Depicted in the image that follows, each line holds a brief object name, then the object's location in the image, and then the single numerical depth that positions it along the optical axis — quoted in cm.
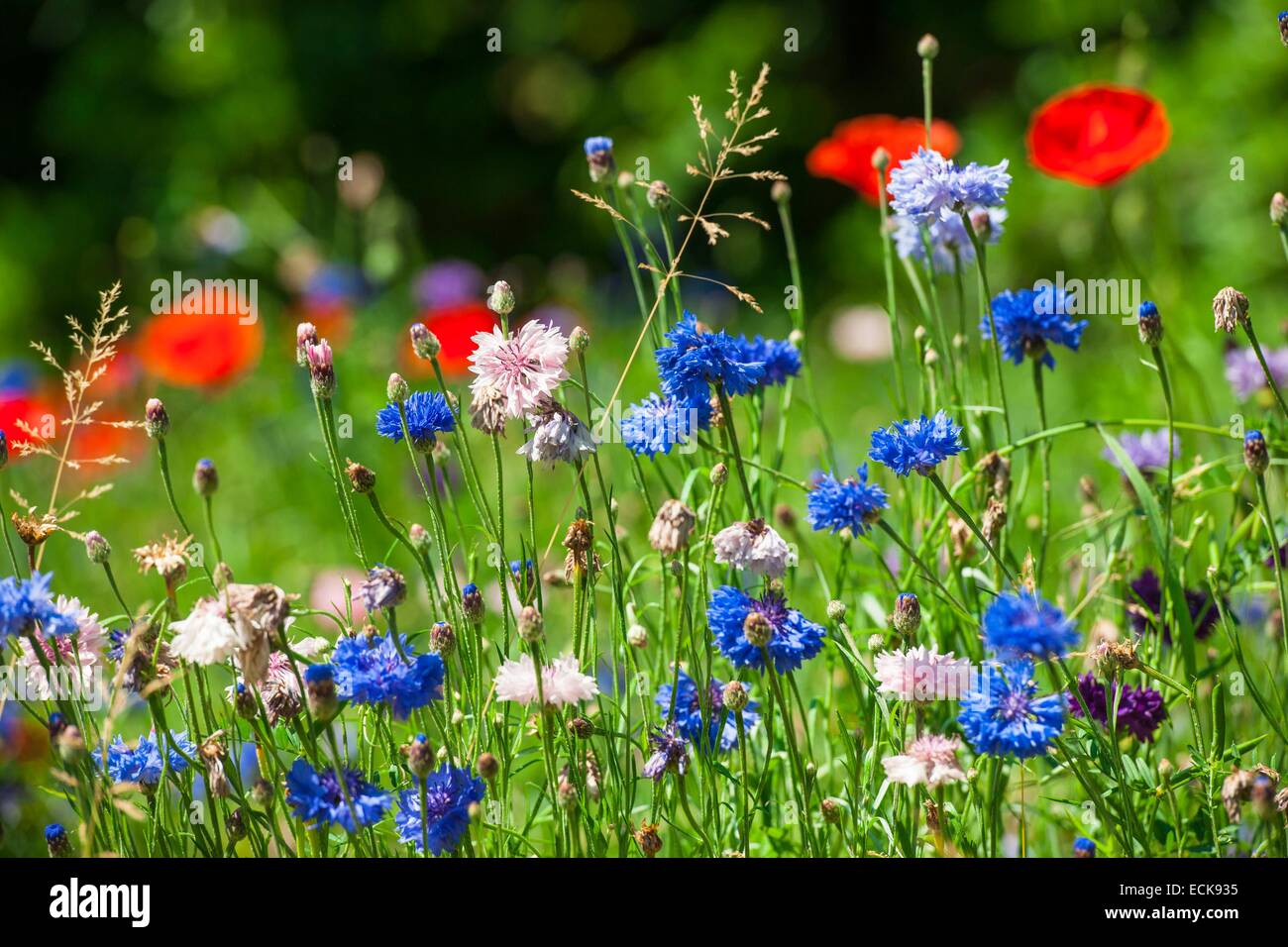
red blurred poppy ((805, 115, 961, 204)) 210
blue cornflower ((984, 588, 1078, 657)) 168
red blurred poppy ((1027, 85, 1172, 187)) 206
